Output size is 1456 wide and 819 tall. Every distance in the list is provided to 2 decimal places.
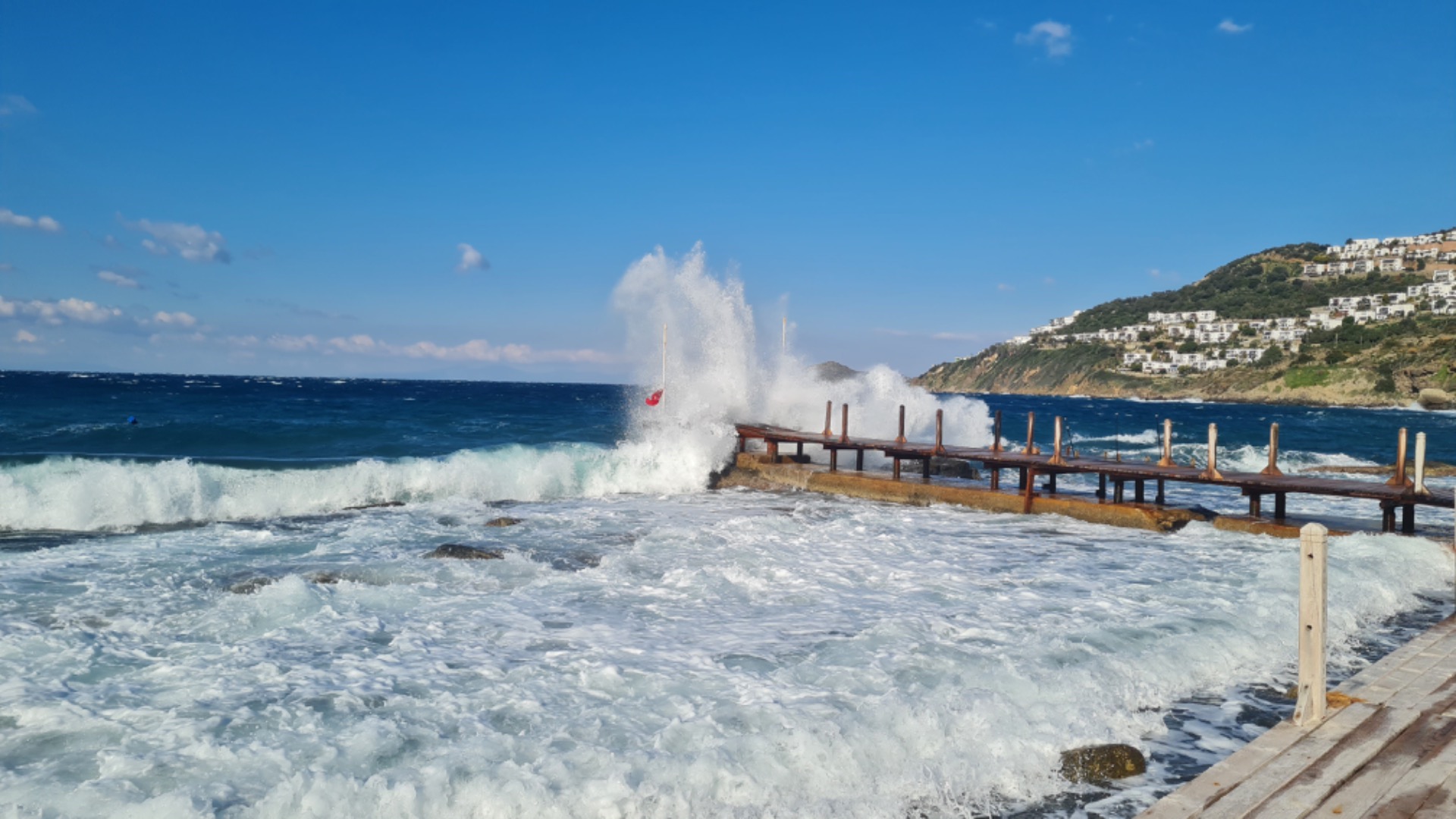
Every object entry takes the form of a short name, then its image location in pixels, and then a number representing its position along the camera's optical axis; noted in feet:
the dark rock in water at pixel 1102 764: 17.35
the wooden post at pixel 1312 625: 16.99
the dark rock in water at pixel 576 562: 37.22
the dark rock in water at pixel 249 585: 31.31
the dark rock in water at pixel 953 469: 72.49
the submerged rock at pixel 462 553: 38.11
